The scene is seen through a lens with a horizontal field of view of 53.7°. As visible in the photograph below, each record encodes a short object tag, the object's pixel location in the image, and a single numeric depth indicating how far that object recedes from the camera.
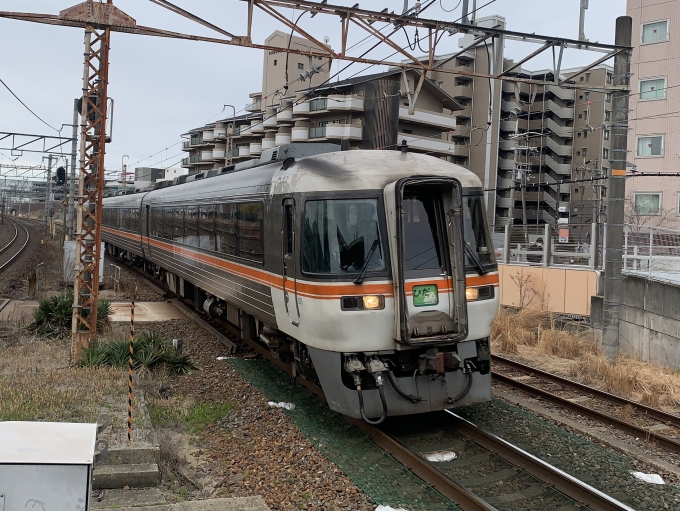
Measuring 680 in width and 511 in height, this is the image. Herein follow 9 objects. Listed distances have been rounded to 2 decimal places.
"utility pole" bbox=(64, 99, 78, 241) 24.40
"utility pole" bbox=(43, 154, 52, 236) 39.46
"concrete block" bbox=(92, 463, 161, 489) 5.59
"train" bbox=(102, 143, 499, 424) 6.91
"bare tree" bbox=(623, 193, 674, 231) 27.09
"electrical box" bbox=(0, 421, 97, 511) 2.79
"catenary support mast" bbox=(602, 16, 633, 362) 11.02
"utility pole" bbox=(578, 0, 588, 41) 11.24
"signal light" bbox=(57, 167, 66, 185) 22.55
